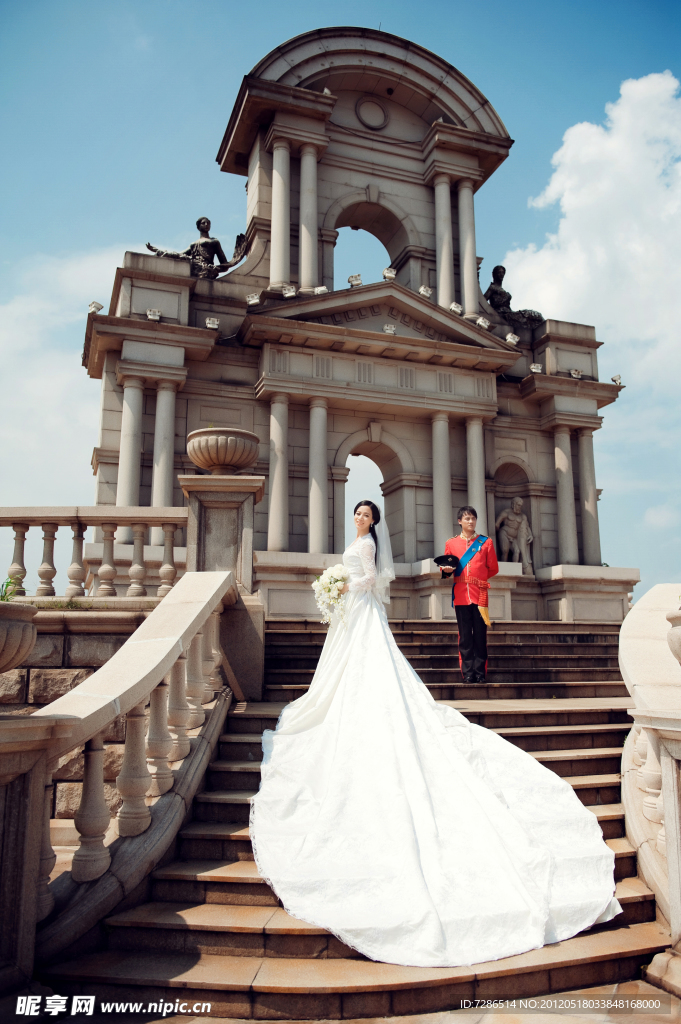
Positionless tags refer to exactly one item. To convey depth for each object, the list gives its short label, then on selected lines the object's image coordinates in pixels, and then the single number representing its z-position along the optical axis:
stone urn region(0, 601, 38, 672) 3.14
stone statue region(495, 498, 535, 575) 17.38
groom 8.15
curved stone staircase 3.45
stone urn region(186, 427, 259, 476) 7.80
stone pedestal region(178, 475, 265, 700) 7.48
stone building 14.99
